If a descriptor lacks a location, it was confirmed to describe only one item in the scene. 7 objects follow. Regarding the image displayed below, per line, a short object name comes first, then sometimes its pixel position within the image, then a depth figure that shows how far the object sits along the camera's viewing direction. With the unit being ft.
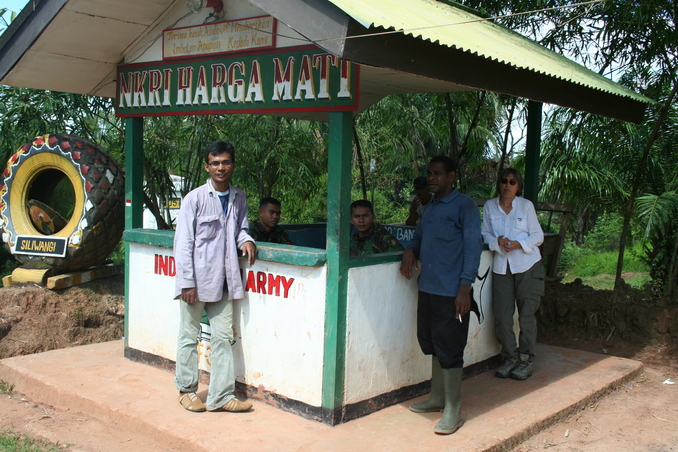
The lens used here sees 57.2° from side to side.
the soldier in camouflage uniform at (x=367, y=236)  15.84
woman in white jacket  15.96
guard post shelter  12.16
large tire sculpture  20.92
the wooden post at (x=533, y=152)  18.99
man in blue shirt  12.84
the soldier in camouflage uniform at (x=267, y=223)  16.69
